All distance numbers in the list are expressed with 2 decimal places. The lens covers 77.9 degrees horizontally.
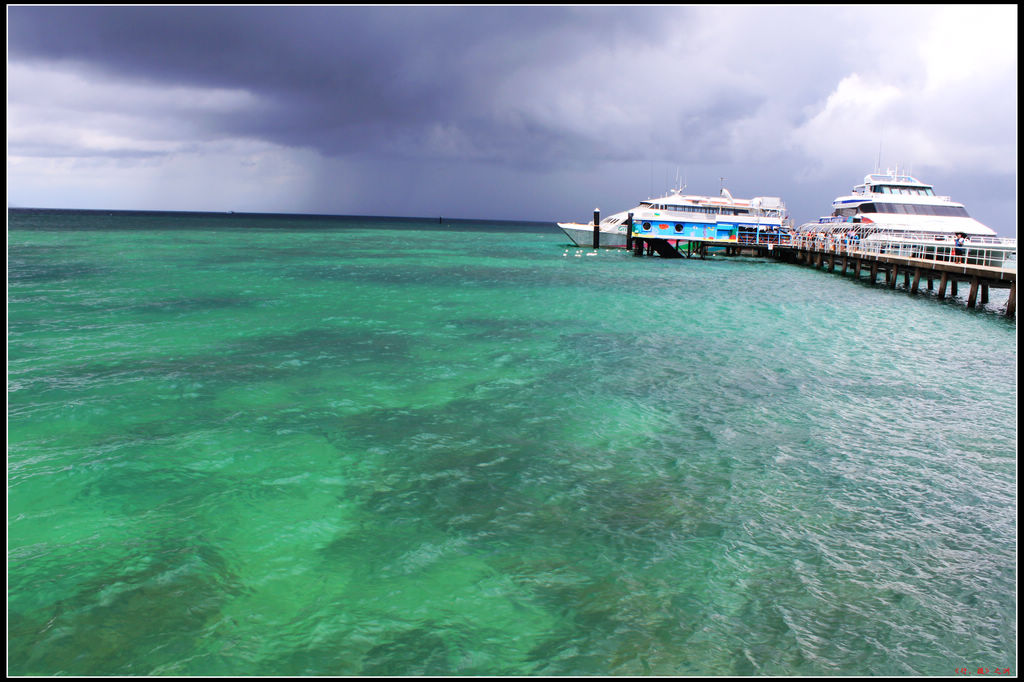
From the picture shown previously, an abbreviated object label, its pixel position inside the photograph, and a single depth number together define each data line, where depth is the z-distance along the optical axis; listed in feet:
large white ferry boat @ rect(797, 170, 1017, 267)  162.81
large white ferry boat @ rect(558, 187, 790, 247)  223.30
